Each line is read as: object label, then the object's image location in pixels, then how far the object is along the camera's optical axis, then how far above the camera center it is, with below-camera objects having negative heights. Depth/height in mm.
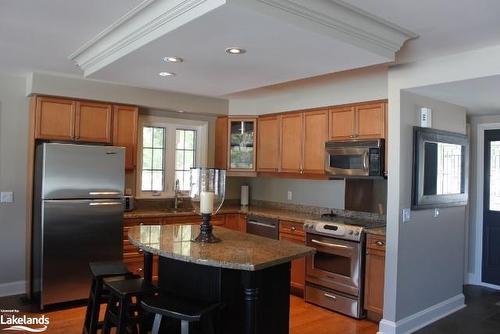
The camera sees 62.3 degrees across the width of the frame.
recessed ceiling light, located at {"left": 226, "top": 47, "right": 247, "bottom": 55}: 2846 +832
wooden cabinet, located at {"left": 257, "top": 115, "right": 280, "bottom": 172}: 5243 +352
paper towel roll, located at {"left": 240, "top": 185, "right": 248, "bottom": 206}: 5992 -359
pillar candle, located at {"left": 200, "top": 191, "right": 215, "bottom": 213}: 2809 -225
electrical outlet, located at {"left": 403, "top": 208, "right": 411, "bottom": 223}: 3629 -357
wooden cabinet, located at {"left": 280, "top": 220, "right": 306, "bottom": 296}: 4536 -968
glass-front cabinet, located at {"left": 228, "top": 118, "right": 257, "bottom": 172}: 5531 +366
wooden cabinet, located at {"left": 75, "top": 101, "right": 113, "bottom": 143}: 4496 +495
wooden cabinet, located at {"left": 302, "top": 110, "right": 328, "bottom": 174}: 4668 +369
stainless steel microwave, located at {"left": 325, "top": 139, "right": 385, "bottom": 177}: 4035 +156
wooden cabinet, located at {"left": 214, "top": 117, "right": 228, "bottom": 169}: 5617 +377
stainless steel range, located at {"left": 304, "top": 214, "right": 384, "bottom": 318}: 3941 -922
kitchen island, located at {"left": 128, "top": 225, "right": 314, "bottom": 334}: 2408 -684
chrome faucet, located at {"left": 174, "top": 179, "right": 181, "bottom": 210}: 5379 -333
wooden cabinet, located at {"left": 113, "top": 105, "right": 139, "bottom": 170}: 4730 +432
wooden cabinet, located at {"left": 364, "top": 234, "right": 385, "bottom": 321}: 3775 -949
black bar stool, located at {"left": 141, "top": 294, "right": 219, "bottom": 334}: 2219 -771
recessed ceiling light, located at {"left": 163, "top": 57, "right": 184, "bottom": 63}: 3100 +828
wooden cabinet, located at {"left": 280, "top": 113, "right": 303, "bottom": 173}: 4961 +353
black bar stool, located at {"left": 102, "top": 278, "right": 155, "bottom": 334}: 2561 -886
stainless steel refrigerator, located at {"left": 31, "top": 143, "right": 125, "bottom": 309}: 4043 -498
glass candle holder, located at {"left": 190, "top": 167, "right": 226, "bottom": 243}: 2820 -169
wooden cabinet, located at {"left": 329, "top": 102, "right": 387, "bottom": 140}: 4094 +539
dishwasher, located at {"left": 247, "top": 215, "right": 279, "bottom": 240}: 4840 -669
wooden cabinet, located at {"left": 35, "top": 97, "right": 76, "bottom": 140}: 4293 +497
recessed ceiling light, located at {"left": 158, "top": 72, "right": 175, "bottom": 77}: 3619 +833
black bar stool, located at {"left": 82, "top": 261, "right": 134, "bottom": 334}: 2959 -885
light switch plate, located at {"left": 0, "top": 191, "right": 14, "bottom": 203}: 4418 -349
